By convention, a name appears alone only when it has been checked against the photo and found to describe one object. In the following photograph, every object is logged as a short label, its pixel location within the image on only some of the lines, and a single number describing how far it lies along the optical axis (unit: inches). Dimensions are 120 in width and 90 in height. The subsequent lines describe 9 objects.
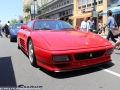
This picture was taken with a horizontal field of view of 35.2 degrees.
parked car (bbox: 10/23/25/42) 448.5
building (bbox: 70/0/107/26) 957.9
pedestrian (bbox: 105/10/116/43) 330.3
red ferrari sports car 150.9
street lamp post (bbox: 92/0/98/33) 649.0
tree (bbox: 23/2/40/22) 2350.6
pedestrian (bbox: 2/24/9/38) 690.8
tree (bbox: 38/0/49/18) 1907.0
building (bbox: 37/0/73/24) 1342.3
